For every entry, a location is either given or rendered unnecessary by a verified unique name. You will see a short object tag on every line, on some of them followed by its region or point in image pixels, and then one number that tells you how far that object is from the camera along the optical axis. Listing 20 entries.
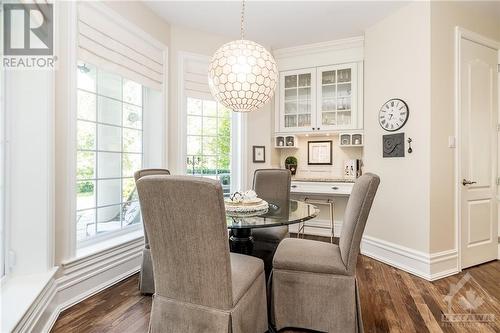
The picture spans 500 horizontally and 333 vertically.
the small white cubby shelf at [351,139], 3.41
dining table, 1.55
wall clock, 2.70
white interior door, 2.65
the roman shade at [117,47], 2.06
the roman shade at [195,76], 3.21
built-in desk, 3.37
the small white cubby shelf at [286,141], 3.77
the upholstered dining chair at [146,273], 2.00
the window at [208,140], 3.32
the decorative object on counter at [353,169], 3.58
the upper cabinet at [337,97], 3.43
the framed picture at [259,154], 3.70
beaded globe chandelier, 1.89
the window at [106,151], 2.20
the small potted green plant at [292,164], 3.91
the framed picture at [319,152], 3.82
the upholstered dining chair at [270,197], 2.26
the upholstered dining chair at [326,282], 1.49
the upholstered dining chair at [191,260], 1.09
